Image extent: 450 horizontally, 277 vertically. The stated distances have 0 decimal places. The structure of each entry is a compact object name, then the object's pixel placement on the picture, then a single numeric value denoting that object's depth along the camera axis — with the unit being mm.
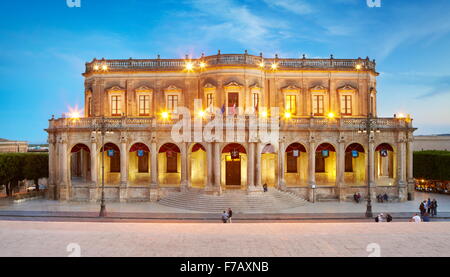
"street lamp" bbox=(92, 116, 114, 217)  37866
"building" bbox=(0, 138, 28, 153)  76062
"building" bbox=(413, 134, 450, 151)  67625
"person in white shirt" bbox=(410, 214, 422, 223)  23103
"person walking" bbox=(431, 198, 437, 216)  30067
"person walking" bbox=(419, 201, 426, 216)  27850
